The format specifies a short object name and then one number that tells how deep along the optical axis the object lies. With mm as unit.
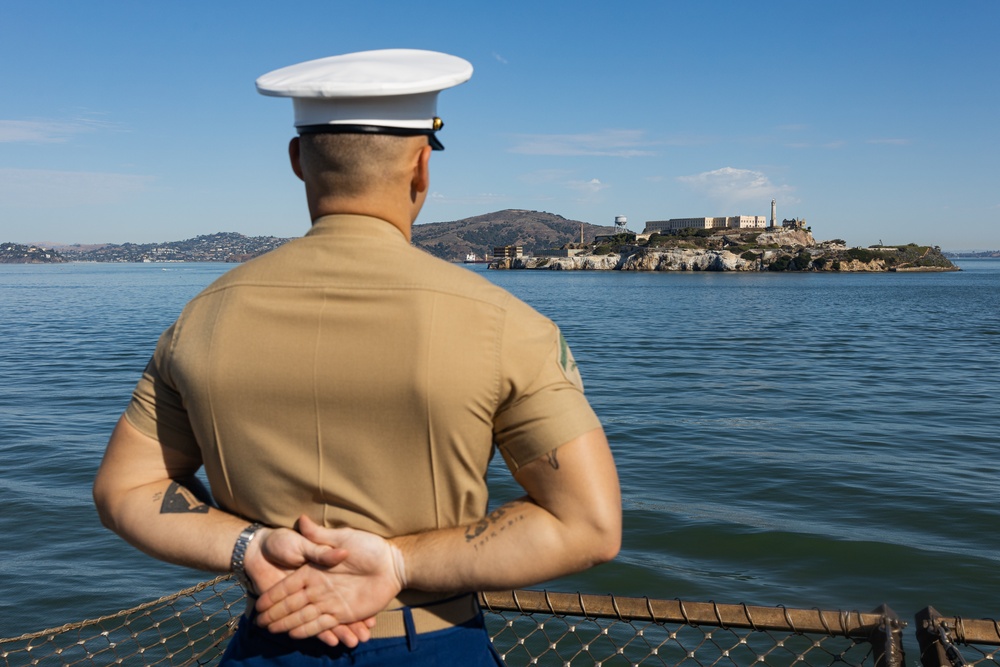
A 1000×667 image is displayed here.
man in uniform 1537
